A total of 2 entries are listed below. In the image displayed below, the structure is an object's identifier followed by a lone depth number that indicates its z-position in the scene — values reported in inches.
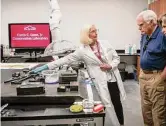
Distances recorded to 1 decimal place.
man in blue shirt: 108.5
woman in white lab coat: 121.6
